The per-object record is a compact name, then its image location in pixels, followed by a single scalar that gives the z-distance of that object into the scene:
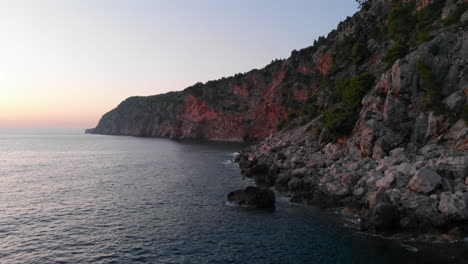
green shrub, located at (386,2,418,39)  52.00
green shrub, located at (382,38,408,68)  40.84
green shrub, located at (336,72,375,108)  45.00
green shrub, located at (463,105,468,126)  28.98
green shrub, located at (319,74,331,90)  72.76
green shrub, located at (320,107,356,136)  42.44
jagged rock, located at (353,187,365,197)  27.36
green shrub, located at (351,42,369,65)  61.44
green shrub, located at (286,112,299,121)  93.70
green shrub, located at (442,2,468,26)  38.47
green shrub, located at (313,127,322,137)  48.96
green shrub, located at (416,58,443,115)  32.31
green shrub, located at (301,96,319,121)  65.69
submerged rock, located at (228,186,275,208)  28.97
